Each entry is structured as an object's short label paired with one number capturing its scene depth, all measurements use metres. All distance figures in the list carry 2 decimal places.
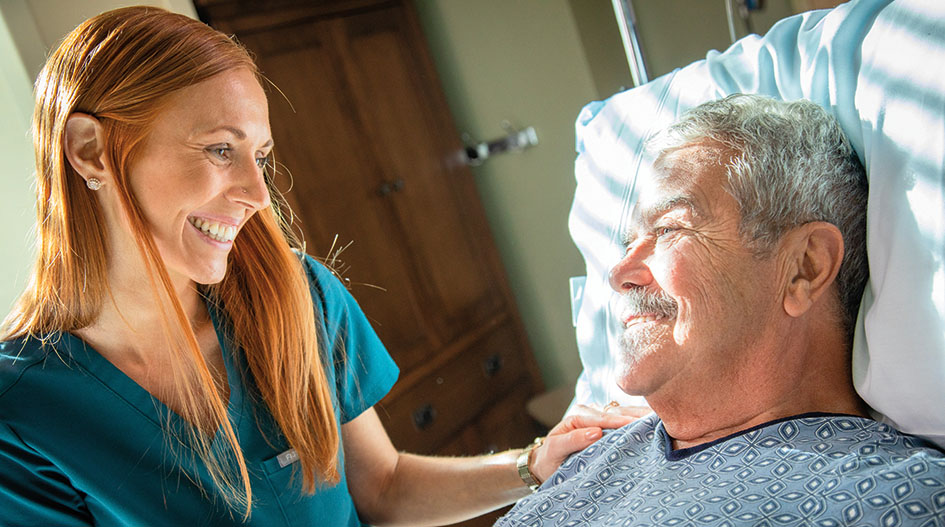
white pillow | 0.93
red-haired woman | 1.04
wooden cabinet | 2.35
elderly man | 1.00
